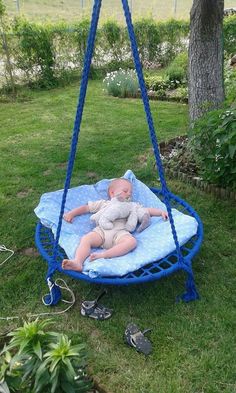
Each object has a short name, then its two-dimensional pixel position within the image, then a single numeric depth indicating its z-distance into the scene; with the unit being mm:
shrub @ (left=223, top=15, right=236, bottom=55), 9609
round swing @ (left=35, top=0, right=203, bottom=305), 2283
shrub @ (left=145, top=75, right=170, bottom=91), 8430
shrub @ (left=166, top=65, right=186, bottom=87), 8398
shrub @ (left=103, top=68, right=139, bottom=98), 8047
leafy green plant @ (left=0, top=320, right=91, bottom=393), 1775
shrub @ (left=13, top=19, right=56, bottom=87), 8688
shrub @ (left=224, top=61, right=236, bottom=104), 4654
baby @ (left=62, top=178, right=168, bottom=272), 2914
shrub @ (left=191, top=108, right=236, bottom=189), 3581
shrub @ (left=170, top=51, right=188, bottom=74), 8532
